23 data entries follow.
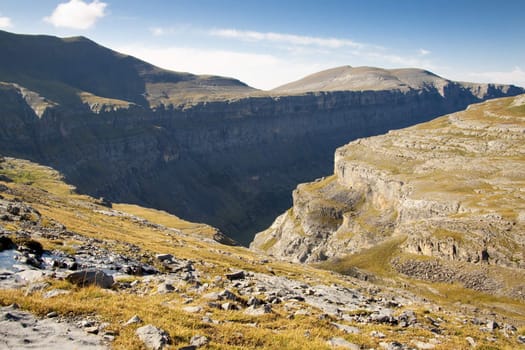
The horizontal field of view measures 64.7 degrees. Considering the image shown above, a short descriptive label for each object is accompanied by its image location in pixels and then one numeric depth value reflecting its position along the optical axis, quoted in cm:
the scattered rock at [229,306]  2528
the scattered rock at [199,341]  1805
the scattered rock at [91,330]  1817
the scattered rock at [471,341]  2466
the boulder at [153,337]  1731
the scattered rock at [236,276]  3712
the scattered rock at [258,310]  2445
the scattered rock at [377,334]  2383
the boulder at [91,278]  2486
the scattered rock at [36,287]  2223
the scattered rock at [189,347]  1750
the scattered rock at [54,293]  2166
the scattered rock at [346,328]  2443
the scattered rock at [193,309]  2357
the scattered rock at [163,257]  4192
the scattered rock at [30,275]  2429
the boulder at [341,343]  2083
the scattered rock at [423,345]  2251
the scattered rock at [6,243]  2968
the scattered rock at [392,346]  2171
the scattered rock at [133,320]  1903
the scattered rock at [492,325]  3108
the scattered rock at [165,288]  2784
